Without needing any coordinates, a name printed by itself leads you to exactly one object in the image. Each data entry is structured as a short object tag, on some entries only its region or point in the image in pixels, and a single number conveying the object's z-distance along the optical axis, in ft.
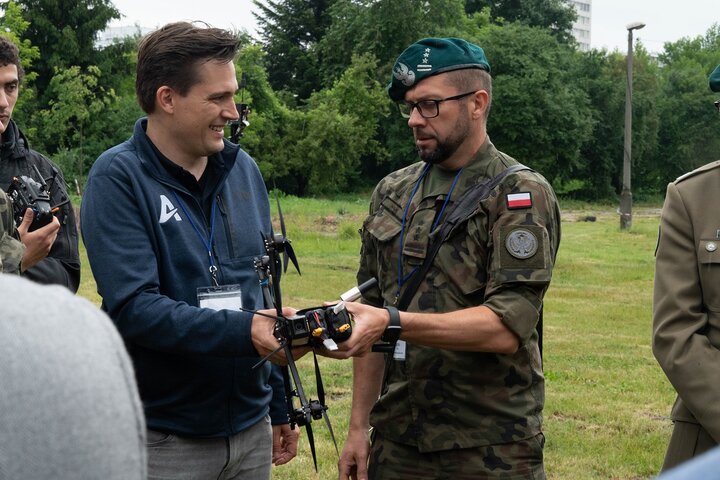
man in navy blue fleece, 10.56
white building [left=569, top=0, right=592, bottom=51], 522.47
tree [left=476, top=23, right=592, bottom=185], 183.93
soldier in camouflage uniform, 11.53
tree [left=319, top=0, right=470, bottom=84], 193.36
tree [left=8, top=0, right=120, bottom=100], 147.64
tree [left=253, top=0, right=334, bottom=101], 211.82
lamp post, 102.14
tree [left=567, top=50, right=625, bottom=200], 202.59
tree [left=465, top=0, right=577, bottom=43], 253.44
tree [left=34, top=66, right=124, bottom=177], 107.34
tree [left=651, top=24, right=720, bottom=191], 217.15
